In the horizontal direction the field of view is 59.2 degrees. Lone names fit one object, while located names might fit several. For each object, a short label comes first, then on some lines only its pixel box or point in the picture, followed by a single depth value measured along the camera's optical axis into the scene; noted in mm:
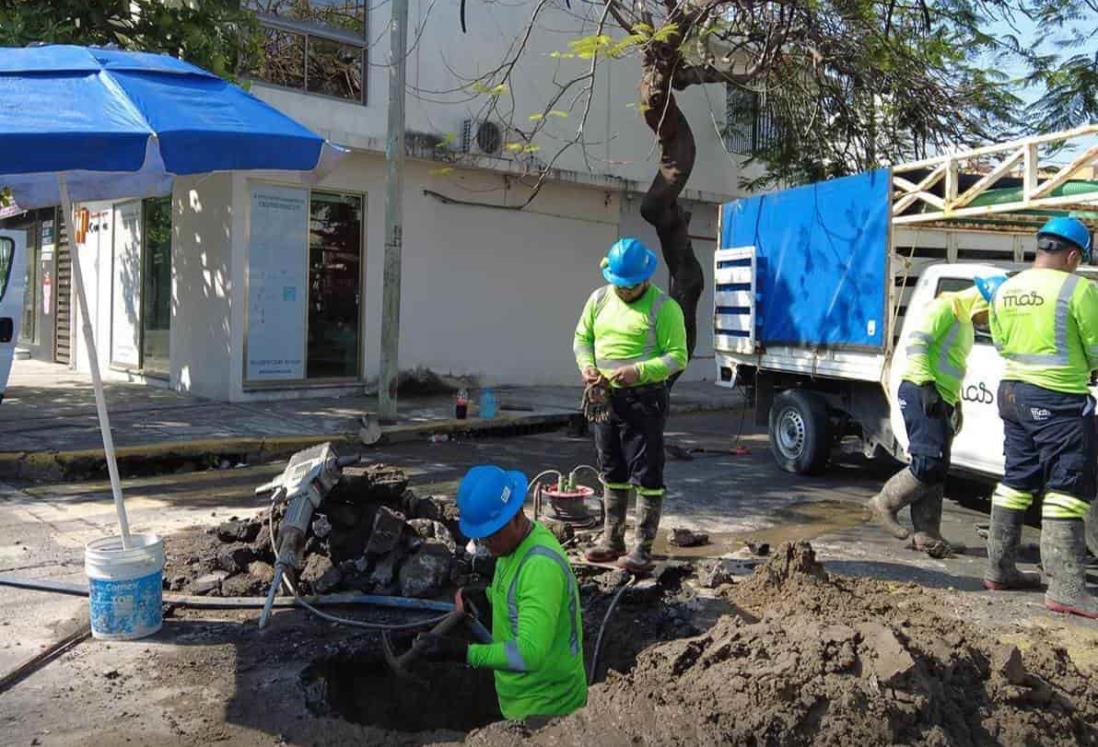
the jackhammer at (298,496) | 4832
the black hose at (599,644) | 4527
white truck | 7262
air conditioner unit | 14711
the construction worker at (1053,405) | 5227
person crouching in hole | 3268
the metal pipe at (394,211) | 11008
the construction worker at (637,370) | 5660
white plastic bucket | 4504
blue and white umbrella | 3834
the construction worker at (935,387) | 6395
